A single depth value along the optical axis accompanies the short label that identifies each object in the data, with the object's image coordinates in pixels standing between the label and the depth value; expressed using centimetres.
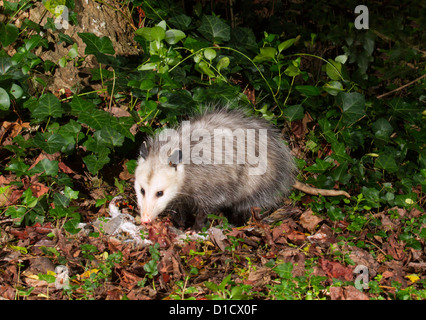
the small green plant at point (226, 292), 191
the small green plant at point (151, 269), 212
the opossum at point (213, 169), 270
